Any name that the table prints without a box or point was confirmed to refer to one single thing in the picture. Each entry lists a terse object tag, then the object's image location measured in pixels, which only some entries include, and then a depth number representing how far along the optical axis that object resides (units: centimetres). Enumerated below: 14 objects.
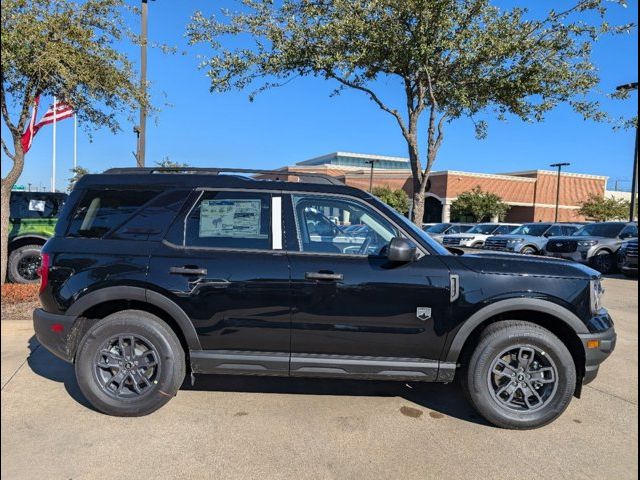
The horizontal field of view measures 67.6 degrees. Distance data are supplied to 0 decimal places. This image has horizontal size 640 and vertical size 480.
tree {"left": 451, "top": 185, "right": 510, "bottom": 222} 4956
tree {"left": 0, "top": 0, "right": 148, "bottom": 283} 619
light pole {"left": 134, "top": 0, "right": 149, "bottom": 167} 1024
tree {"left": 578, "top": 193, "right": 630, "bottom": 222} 4494
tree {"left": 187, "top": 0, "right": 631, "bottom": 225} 730
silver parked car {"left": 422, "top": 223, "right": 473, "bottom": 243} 2655
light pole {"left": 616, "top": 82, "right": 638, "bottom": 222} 889
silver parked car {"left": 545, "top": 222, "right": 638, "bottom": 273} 1462
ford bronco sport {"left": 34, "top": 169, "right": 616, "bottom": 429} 359
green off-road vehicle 864
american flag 760
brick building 5619
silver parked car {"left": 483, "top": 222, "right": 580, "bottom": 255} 1720
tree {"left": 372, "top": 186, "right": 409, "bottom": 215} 4897
